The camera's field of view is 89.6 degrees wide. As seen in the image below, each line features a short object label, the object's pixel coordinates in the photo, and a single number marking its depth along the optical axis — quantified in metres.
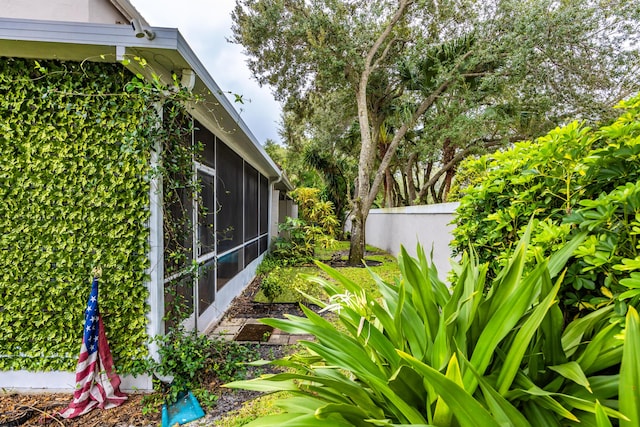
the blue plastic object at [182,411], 2.36
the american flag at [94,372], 2.47
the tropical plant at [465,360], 1.09
